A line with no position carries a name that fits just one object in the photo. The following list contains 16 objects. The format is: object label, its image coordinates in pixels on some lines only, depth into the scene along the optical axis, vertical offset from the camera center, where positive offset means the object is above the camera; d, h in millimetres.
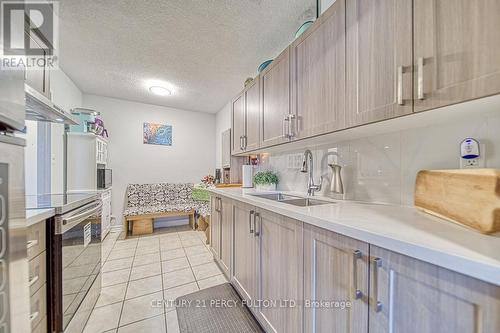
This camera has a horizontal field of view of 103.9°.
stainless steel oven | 1132 -670
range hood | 1179 +422
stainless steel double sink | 1634 -298
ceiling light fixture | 3451 +1388
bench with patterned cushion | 3688 -794
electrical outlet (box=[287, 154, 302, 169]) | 2042 +56
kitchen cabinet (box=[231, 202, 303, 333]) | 1081 -672
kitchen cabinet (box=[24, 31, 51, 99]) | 1304 +661
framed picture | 4379 +744
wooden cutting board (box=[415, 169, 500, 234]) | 621 -115
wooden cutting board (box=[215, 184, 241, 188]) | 2994 -290
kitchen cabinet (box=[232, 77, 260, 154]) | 2119 +571
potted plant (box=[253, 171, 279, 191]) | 2330 -178
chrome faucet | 1685 -96
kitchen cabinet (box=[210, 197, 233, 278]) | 1986 -735
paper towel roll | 2773 -137
